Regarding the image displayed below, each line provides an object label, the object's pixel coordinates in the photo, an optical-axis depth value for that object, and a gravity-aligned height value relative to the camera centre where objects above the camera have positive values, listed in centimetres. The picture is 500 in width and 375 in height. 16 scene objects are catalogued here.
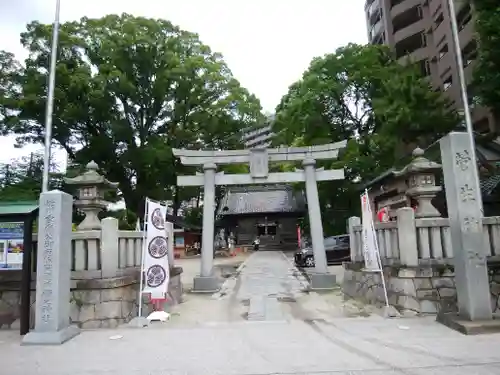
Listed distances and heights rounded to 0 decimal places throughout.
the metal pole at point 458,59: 1155 +522
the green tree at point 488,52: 1251 +587
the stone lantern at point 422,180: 922 +123
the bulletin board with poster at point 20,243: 657 +3
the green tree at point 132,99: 2367 +933
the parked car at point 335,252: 2038 -101
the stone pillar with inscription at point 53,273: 615 -49
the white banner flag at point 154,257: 817 -37
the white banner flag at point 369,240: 860 -19
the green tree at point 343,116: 2283 +789
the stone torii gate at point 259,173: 1400 +233
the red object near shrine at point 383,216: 1684 +68
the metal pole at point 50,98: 978 +384
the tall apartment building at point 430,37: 2364 +1575
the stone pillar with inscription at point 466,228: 627 +1
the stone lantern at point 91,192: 945 +129
